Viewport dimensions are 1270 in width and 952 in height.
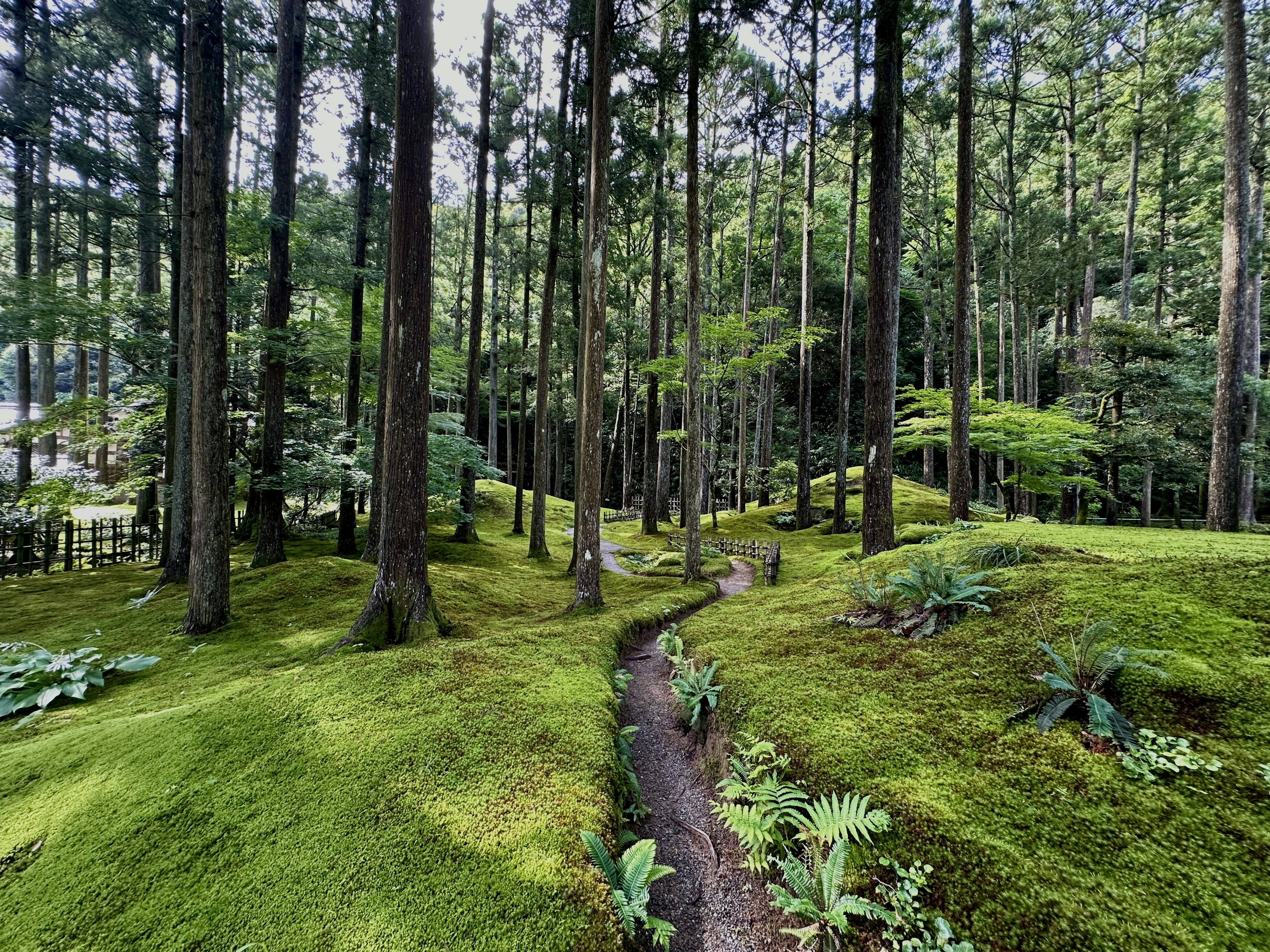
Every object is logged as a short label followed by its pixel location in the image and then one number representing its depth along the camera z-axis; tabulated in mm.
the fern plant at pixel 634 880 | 2109
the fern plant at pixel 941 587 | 4031
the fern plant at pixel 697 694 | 4074
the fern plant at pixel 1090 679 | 2398
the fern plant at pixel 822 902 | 1970
